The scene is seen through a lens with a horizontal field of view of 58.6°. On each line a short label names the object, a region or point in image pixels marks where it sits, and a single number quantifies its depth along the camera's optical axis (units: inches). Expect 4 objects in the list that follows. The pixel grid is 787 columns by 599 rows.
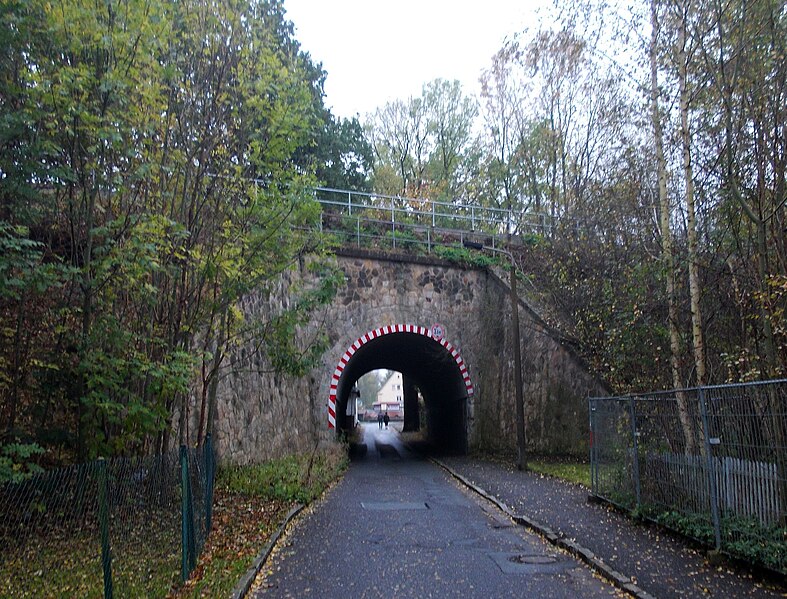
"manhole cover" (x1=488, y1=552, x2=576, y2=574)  288.0
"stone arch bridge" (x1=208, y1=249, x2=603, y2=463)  779.4
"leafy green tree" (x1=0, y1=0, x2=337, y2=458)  286.4
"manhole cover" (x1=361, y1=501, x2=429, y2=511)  470.2
